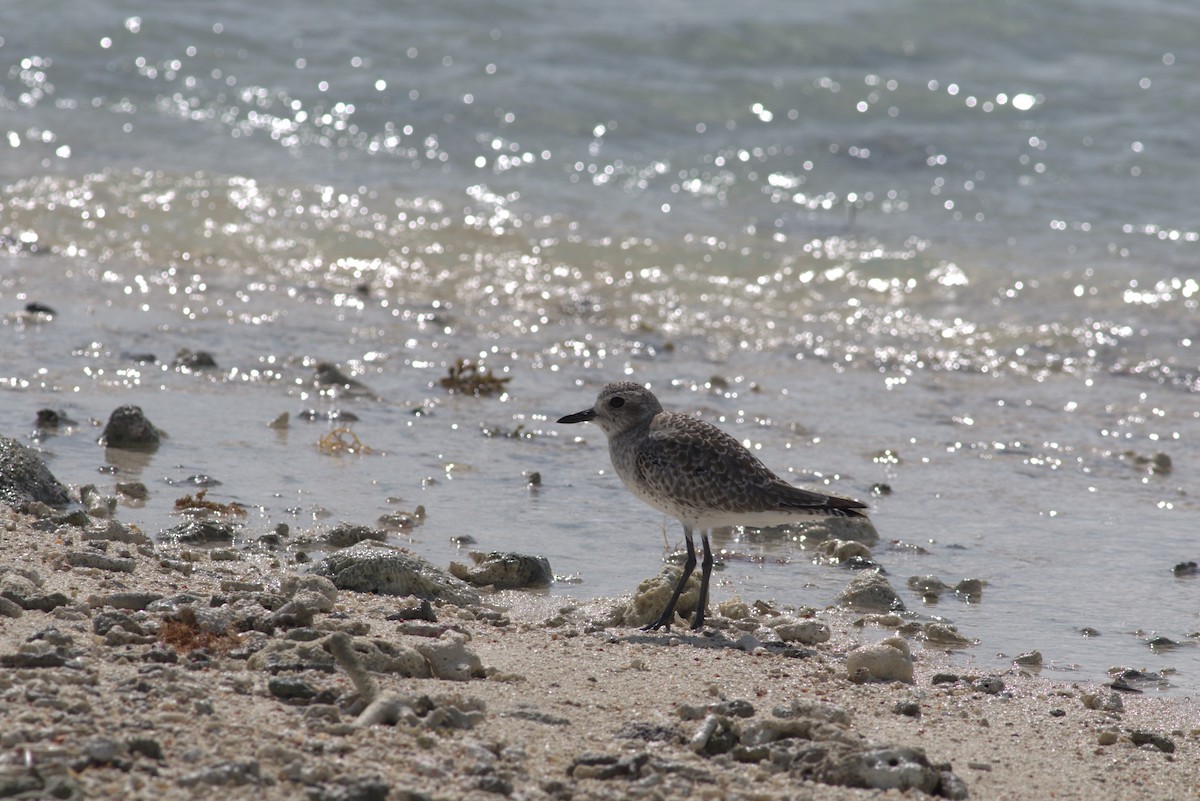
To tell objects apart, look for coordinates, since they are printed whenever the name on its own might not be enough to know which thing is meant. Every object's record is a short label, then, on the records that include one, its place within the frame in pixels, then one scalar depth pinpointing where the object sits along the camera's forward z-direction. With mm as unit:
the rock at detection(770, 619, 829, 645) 12578
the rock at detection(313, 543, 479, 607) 12664
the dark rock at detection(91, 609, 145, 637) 10391
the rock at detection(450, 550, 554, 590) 13617
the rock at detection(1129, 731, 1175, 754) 10445
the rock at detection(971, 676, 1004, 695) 11587
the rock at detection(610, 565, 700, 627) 12891
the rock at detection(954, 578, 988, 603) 14234
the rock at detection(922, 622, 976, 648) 12961
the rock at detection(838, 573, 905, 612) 13687
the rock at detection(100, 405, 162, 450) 16734
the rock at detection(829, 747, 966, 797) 9102
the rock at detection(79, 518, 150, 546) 13156
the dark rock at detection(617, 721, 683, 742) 9594
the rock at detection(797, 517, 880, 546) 15531
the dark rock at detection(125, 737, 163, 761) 8164
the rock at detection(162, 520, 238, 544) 13953
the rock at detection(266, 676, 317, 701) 9445
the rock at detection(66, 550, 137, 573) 12273
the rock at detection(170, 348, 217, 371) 20344
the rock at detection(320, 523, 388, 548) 14352
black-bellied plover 13109
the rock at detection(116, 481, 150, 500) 15273
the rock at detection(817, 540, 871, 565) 15023
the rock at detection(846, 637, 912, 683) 11694
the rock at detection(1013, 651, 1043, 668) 12484
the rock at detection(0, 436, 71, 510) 13945
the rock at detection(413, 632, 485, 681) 10484
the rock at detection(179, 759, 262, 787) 7953
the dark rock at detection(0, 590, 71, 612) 10859
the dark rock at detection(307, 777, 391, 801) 7953
